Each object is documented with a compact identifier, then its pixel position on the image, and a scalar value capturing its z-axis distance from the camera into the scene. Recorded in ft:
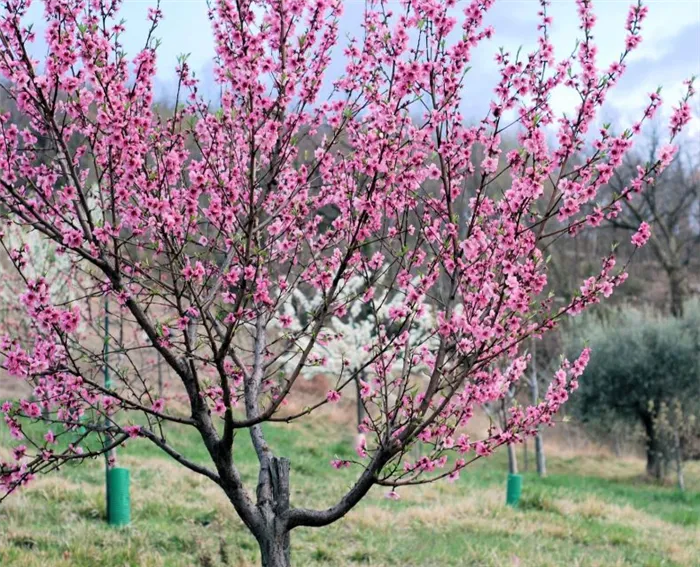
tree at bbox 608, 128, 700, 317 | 111.24
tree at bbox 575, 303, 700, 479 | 67.67
